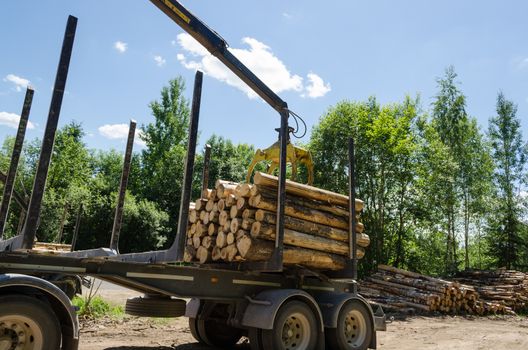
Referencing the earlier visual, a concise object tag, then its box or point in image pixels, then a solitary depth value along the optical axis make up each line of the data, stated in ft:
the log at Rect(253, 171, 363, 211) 23.11
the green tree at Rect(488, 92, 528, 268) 100.89
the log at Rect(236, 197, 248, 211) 23.13
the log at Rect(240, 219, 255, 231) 22.64
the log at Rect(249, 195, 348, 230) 22.86
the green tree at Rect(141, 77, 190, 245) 130.31
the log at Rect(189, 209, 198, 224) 26.48
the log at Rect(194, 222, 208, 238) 25.57
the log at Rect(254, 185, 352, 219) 23.26
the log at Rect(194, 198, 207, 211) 26.27
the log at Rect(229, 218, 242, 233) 22.94
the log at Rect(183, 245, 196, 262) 26.07
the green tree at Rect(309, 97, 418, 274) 96.18
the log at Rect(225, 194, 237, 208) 23.86
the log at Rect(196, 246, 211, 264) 24.81
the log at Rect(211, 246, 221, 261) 24.04
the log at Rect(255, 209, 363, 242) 22.77
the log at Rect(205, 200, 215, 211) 25.36
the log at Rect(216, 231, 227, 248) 23.76
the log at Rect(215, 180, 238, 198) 24.43
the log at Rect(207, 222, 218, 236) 24.93
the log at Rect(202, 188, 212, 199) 26.20
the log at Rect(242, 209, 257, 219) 22.81
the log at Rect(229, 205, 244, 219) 23.30
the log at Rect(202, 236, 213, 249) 24.76
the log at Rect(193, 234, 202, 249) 25.61
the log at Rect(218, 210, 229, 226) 24.09
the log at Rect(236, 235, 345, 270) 22.18
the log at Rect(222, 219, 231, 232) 23.75
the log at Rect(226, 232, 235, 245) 23.15
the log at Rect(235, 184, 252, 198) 23.15
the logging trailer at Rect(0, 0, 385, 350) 15.71
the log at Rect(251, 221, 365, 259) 22.45
